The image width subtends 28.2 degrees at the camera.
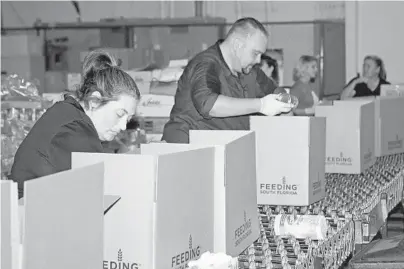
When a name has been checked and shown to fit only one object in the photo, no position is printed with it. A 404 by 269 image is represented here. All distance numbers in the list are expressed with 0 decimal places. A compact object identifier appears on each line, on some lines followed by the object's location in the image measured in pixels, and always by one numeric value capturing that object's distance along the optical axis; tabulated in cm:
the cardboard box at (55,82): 768
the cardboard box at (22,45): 834
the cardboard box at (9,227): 141
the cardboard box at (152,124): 543
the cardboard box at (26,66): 775
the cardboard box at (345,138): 390
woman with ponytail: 226
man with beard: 347
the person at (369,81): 789
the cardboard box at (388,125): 442
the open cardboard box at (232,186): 219
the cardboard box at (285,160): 303
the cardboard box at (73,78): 664
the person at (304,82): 713
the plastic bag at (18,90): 500
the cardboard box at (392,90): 565
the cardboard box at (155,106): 542
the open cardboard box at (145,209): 186
